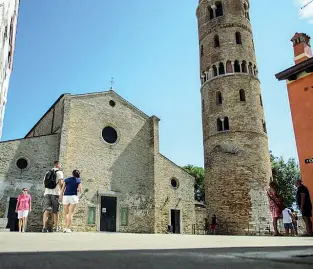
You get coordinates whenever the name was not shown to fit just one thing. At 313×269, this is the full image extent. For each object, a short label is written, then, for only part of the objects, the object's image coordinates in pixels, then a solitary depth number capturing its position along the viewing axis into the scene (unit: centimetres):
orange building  1198
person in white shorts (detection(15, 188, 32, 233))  1094
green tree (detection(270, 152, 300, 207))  3341
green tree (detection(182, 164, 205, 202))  4059
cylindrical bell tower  2111
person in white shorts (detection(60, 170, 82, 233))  877
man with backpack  909
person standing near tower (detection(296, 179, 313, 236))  914
